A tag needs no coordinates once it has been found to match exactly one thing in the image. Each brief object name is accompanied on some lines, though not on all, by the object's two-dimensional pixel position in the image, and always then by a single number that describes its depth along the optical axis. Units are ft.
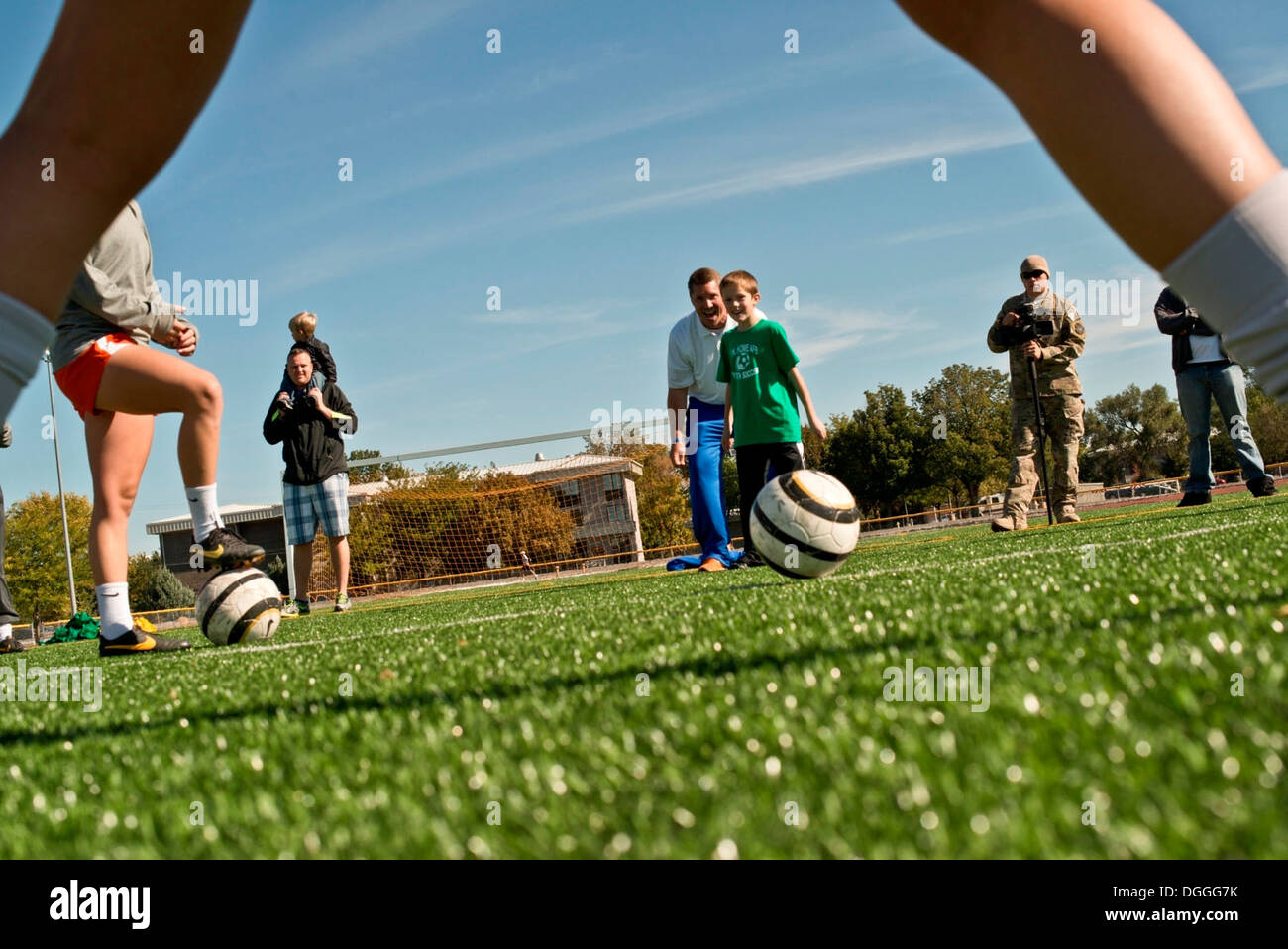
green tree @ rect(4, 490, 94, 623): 194.39
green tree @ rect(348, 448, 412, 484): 142.41
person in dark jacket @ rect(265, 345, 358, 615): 32.40
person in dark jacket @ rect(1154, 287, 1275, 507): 32.17
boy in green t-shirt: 27.96
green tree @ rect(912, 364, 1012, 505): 238.68
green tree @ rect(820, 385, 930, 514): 244.42
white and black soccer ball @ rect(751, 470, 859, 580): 16.10
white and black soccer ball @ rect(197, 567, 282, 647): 17.03
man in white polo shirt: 33.45
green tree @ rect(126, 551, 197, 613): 195.72
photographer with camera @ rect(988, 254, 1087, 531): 34.81
